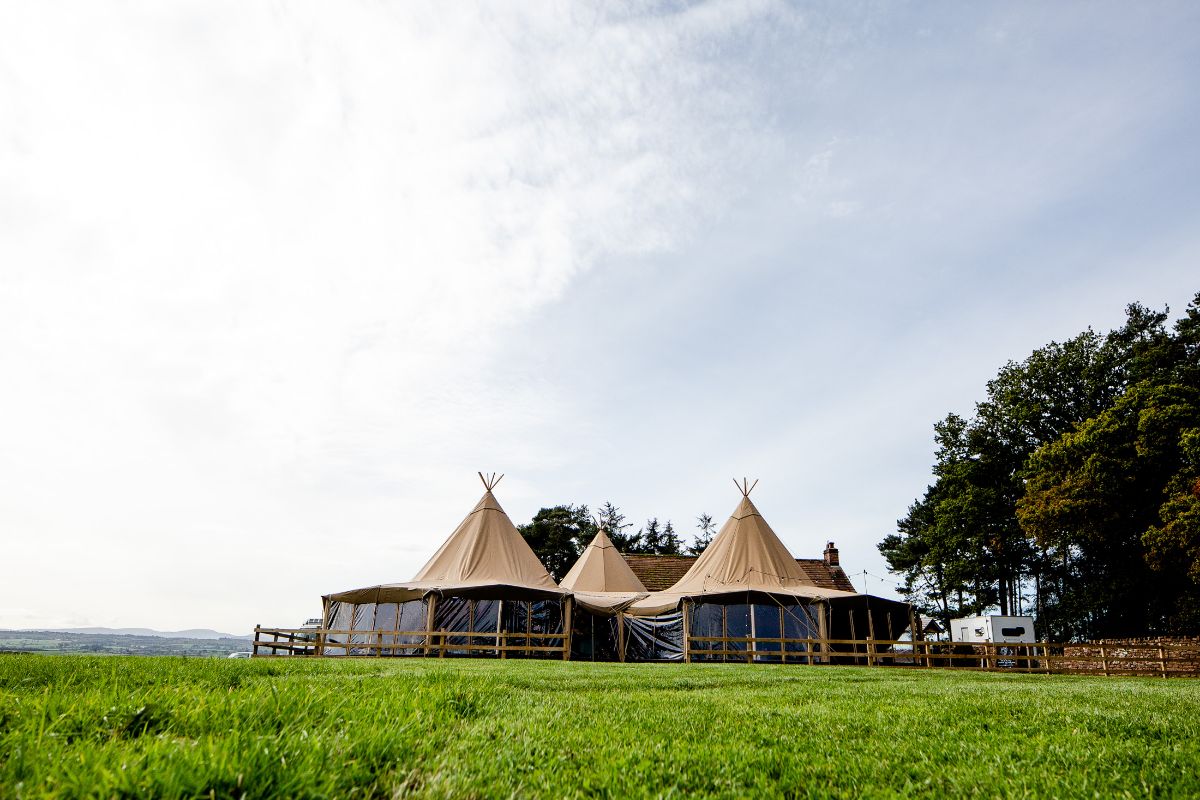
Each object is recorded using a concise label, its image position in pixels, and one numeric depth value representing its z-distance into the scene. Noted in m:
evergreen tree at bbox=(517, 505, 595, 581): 50.72
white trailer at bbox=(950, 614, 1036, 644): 28.92
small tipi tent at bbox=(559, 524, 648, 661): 24.53
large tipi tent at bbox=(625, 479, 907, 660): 22.44
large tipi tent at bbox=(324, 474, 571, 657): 22.48
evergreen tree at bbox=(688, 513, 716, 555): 61.07
